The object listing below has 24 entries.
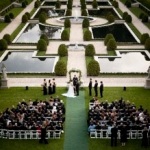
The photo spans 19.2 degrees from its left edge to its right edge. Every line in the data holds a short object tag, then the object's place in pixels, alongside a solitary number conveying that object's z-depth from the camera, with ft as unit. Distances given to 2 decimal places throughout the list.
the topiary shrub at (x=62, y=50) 125.90
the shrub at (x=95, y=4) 226.79
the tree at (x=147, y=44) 133.64
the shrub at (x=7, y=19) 185.06
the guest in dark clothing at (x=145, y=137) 70.85
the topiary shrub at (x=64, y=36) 147.74
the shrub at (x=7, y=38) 140.99
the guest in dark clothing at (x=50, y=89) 96.01
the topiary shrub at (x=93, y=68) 108.68
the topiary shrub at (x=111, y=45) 133.69
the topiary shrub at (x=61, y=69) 108.68
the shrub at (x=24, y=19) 183.32
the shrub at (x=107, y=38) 139.54
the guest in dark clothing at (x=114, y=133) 71.62
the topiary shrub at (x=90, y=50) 125.59
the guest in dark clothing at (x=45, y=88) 95.66
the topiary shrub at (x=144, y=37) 139.92
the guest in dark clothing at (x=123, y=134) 71.56
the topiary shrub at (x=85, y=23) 169.89
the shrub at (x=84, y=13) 197.47
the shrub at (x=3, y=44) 134.22
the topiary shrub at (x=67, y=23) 170.09
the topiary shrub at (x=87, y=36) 146.51
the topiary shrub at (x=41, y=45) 133.59
